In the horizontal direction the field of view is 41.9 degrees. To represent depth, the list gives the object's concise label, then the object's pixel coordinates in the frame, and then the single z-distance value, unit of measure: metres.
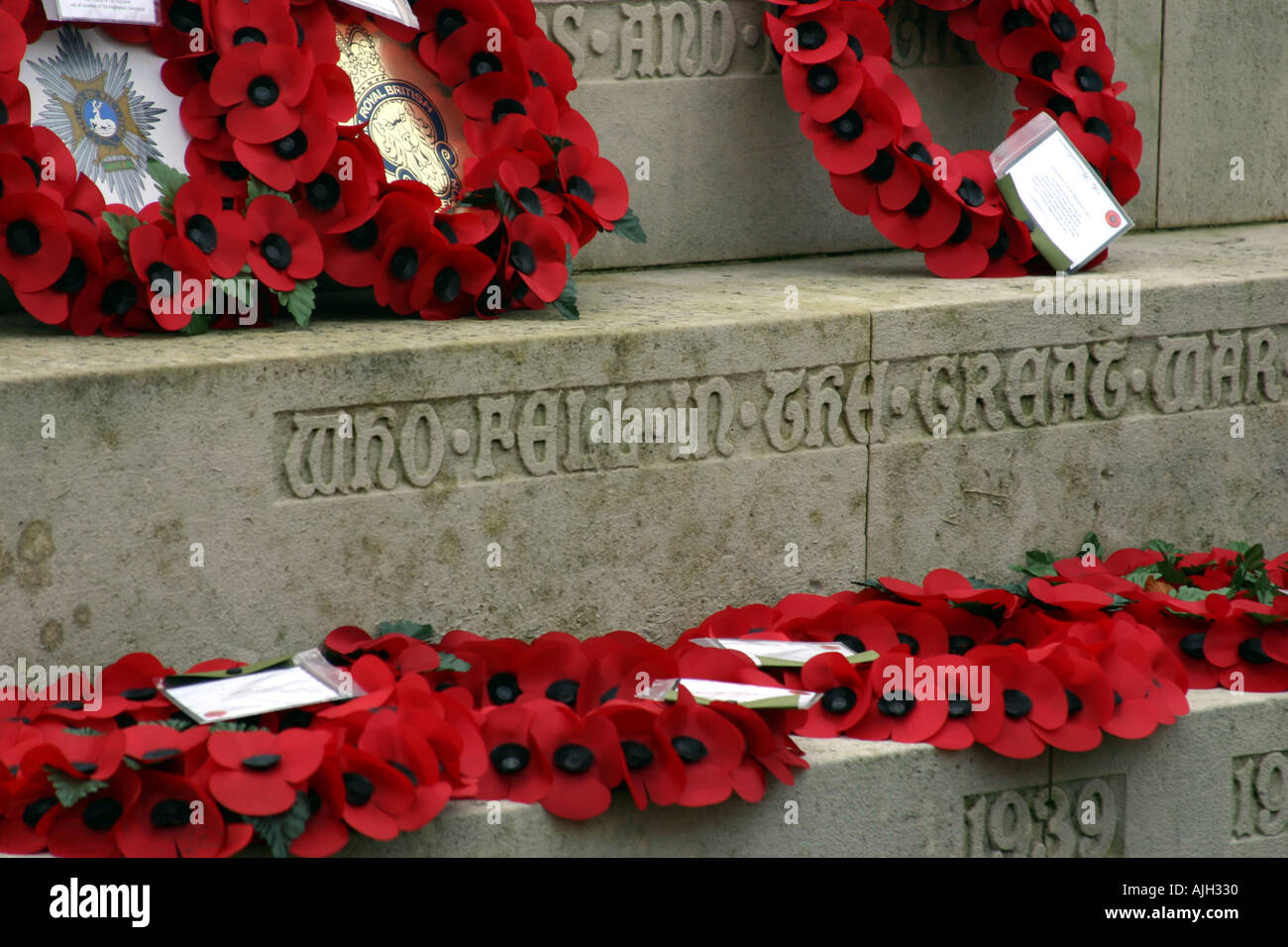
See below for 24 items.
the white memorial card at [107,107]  3.29
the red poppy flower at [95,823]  2.45
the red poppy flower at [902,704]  2.93
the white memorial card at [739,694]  2.79
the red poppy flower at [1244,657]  3.25
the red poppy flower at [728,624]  3.29
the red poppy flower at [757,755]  2.73
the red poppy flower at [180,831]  2.44
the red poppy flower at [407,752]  2.57
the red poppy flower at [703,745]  2.70
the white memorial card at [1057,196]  3.98
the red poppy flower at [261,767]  2.45
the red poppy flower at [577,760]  2.65
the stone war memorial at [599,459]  2.74
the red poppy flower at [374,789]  2.51
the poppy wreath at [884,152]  3.90
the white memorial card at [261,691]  2.71
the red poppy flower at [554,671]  2.97
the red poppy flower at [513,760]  2.68
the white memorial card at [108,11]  3.25
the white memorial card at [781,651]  3.03
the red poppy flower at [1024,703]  2.93
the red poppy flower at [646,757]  2.67
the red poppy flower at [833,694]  2.96
